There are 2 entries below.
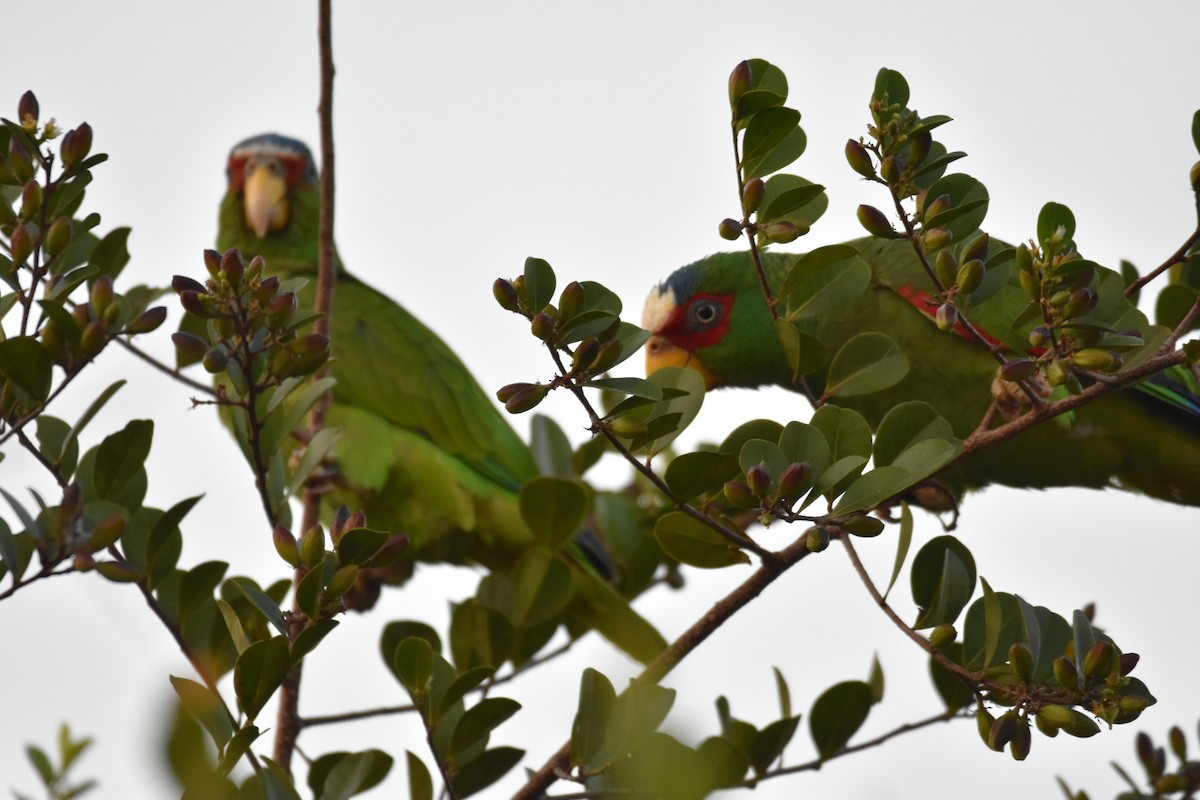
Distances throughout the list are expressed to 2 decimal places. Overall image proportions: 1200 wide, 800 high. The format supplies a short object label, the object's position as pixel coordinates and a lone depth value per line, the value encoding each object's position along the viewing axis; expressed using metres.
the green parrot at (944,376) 7.11
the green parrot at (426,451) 7.21
